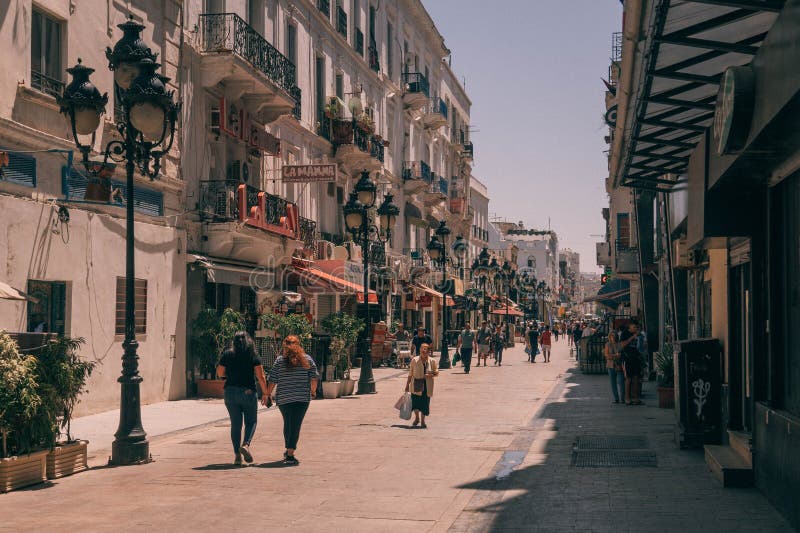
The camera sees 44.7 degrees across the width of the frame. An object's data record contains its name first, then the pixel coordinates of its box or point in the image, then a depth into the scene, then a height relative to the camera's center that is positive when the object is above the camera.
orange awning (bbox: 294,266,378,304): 28.35 +1.50
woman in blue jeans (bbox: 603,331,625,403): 19.94 -0.72
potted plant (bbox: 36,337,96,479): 10.57 -0.59
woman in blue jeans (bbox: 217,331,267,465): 11.81 -0.69
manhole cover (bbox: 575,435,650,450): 13.34 -1.57
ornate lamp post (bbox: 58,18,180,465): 11.84 +2.67
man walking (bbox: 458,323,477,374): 32.19 -0.47
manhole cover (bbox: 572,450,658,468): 11.73 -1.59
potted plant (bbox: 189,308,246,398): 21.12 -0.13
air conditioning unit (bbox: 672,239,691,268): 17.25 +1.37
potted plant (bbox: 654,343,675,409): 18.78 -1.00
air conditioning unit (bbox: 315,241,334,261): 31.19 +2.64
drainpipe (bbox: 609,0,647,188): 8.76 +2.80
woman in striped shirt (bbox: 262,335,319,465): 12.09 -0.66
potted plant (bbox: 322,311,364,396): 22.02 -0.19
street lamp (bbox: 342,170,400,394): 22.39 +2.65
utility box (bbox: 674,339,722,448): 12.09 -0.68
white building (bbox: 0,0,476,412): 15.99 +3.66
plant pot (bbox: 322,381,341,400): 21.67 -1.29
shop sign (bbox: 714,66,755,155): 7.63 +1.78
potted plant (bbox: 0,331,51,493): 9.84 -0.93
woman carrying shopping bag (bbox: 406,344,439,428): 15.90 -0.82
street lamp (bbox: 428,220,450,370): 33.12 +2.76
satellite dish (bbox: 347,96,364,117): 34.66 +8.04
